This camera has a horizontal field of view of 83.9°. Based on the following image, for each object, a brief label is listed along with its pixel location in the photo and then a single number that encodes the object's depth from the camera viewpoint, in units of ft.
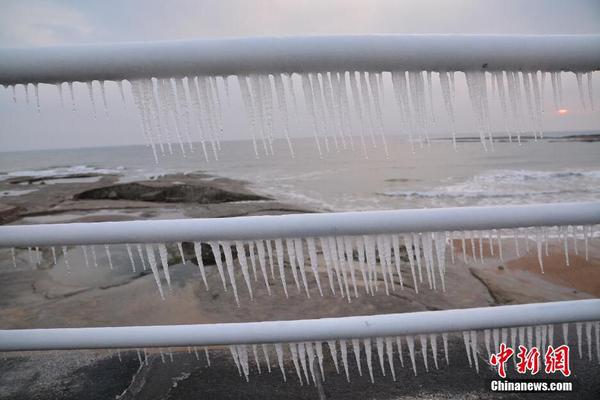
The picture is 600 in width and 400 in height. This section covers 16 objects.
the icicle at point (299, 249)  2.84
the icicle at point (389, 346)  3.27
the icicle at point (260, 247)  2.92
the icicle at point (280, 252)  2.85
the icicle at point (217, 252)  2.89
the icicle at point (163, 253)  3.03
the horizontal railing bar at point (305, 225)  2.72
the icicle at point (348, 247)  2.86
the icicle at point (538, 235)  3.22
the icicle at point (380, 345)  3.34
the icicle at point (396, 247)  2.98
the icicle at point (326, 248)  2.87
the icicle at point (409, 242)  3.06
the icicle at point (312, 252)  2.81
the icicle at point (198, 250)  3.05
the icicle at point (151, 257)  2.97
